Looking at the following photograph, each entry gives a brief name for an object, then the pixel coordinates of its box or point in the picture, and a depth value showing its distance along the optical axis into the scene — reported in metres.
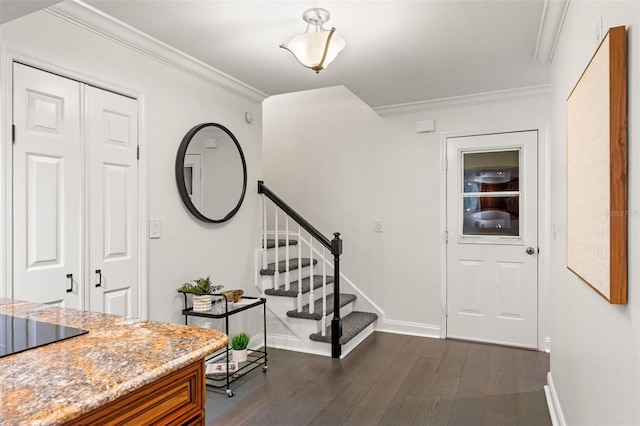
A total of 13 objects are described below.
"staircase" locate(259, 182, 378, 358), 3.47
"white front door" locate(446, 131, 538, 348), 3.64
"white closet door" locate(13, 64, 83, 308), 1.92
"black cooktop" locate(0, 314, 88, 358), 1.10
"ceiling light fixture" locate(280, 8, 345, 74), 2.19
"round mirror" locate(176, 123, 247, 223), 2.90
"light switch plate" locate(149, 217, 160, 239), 2.63
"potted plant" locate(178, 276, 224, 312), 2.80
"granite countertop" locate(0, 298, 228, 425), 0.79
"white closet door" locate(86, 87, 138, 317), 2.27
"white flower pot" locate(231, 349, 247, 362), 3.10
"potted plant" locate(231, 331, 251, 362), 3.10
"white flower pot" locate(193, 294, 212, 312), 2.80
